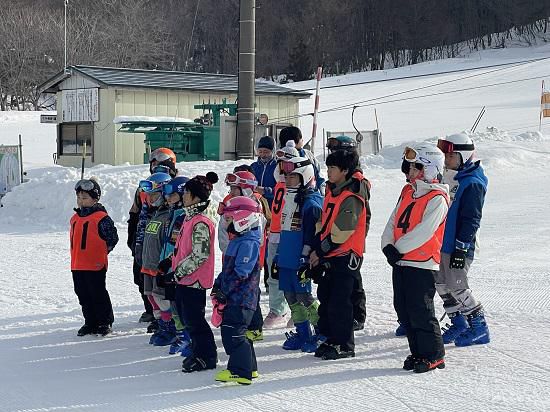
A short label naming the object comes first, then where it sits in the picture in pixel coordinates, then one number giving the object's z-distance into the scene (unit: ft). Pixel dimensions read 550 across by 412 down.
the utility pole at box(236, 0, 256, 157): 54.75
